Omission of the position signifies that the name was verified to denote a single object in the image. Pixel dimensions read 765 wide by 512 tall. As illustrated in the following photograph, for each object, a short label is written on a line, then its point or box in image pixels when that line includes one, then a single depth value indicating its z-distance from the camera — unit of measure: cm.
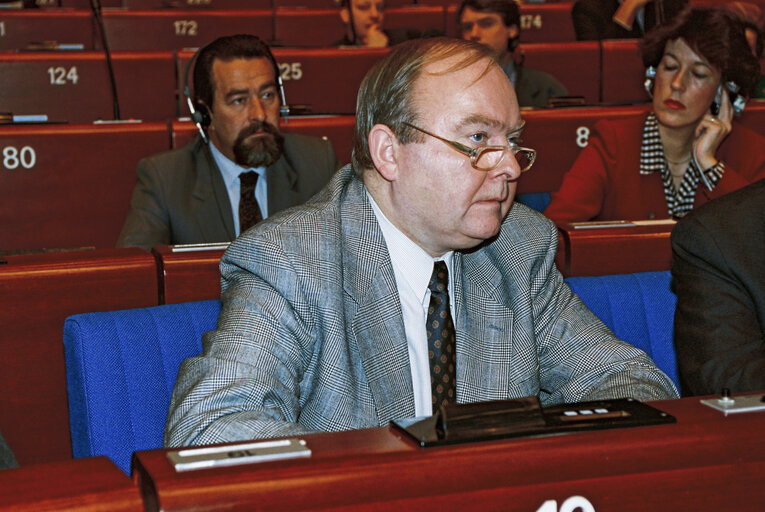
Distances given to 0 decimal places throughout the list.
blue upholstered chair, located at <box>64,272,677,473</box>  303
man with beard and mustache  399
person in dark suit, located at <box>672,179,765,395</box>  310
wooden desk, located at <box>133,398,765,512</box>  140
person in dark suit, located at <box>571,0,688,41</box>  560
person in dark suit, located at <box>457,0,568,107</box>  510
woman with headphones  402
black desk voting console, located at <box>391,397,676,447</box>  156
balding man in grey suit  293
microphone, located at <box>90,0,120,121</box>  476
